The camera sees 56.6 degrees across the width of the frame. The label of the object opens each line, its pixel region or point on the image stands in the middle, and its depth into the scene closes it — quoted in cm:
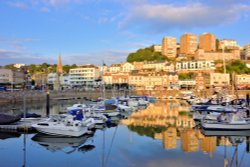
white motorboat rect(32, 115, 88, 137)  1618
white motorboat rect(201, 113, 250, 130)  1802
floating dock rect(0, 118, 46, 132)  1770
